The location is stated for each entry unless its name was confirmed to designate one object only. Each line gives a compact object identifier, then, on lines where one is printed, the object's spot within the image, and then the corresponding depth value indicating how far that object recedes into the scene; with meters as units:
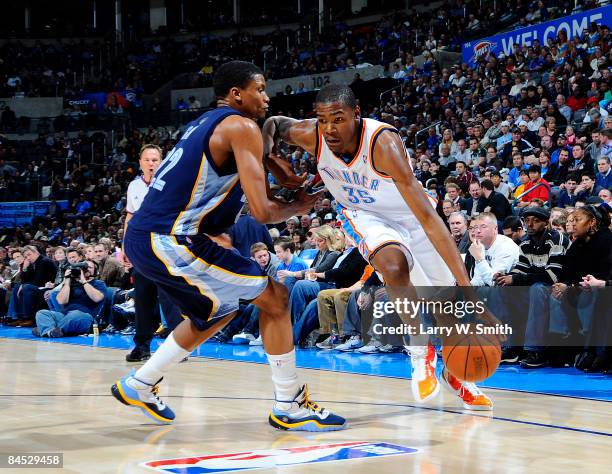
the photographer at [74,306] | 9.72
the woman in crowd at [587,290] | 5.89
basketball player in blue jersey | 3.58
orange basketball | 3.73
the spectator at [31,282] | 11.34
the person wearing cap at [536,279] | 6.21
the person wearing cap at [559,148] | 11.09
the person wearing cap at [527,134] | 12.35
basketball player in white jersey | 4.02
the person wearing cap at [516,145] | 12.23
